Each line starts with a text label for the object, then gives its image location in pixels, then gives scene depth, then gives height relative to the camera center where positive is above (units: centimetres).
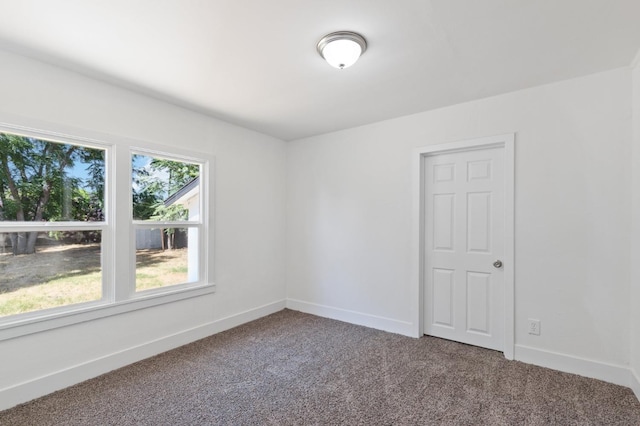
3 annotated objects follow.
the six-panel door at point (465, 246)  298 -36
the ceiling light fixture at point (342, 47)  193 +108
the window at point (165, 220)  295 -8
